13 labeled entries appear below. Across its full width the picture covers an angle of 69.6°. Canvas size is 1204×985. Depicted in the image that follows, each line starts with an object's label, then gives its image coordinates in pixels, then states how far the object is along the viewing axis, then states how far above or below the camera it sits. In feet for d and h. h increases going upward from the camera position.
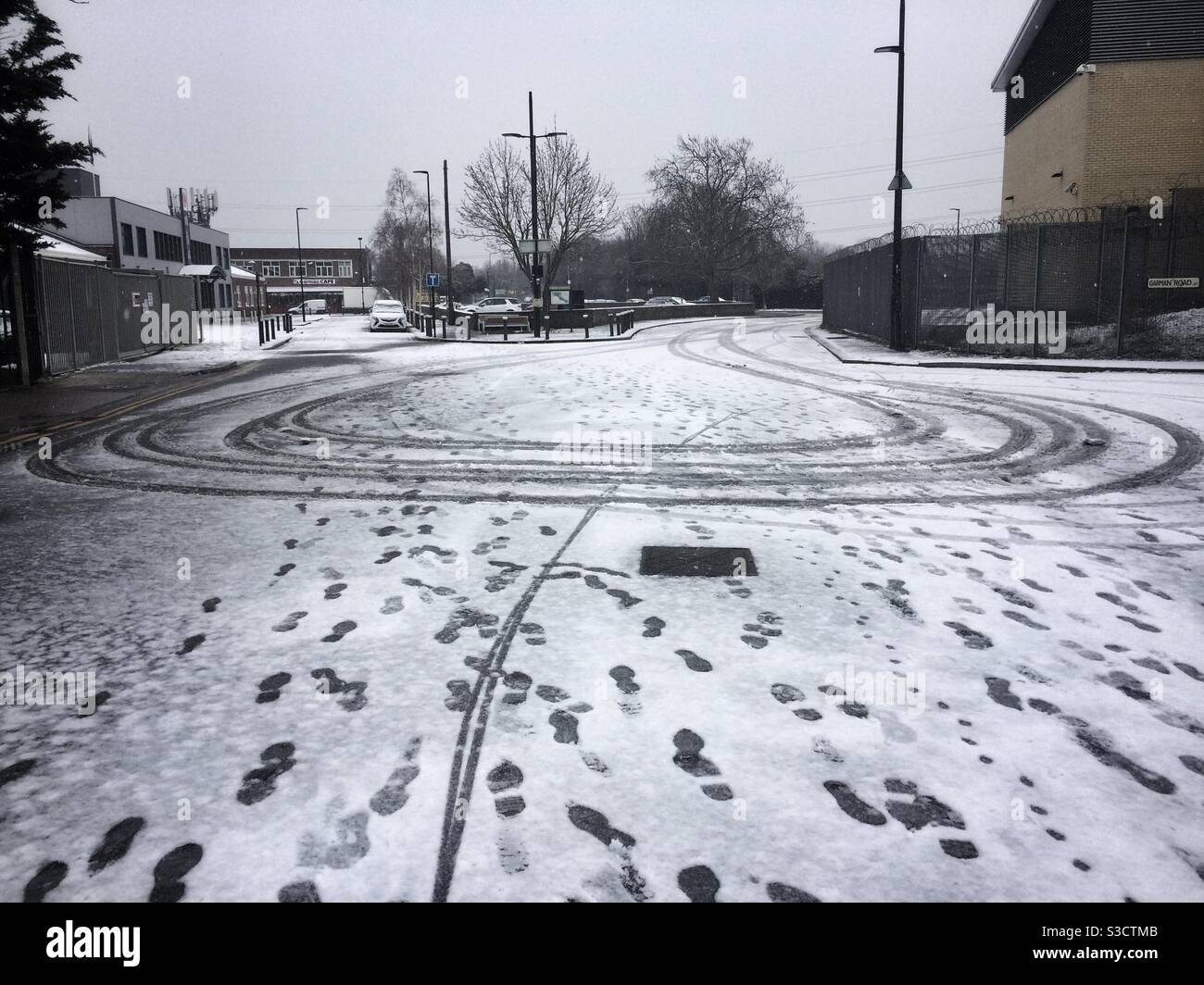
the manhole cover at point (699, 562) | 16.76 -4.24
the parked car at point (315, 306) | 272.10 +14.31
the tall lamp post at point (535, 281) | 99.77 +8.18
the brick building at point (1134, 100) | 77.87 +21.93
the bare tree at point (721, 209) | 212.02 +33.62
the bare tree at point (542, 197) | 173.88 +30.47
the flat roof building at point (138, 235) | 173.78 +27.02
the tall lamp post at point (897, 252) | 66.95 +7.39
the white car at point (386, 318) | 135.13 +5.25
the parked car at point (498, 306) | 164.25 +8.80
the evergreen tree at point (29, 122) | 48.11 +13.10
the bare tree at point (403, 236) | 269.23 +36.58
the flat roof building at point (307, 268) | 357.20 +35.55
